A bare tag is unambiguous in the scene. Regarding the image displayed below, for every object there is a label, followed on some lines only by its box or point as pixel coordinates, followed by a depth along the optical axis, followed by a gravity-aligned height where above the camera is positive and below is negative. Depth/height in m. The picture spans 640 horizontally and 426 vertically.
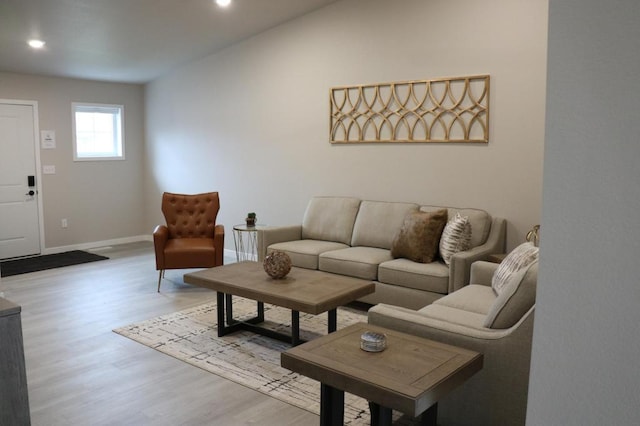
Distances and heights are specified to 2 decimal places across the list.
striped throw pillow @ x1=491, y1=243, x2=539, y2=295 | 2.97 -0.52
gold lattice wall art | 4.62 +0.57
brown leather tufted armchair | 5.30 -0.65
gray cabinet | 1.99 -0.74
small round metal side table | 6.60 -0.90
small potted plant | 5.75 -0.51
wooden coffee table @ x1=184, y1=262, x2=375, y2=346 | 3.40 -0.78
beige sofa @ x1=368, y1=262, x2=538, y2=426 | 2.32 -0.77
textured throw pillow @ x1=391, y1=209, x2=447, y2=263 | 4.41 -0.52
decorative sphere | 3.81 -0.66
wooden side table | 1.96 -0.77
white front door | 6.76 -0.14
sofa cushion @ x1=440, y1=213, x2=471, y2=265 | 4.27 -0.52
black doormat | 6.27 -1.11
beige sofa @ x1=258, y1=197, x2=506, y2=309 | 4.14 -0.68
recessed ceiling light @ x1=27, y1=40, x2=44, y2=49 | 5.61 +1.35
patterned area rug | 3.04 -1.22
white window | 7.52 +0.58
